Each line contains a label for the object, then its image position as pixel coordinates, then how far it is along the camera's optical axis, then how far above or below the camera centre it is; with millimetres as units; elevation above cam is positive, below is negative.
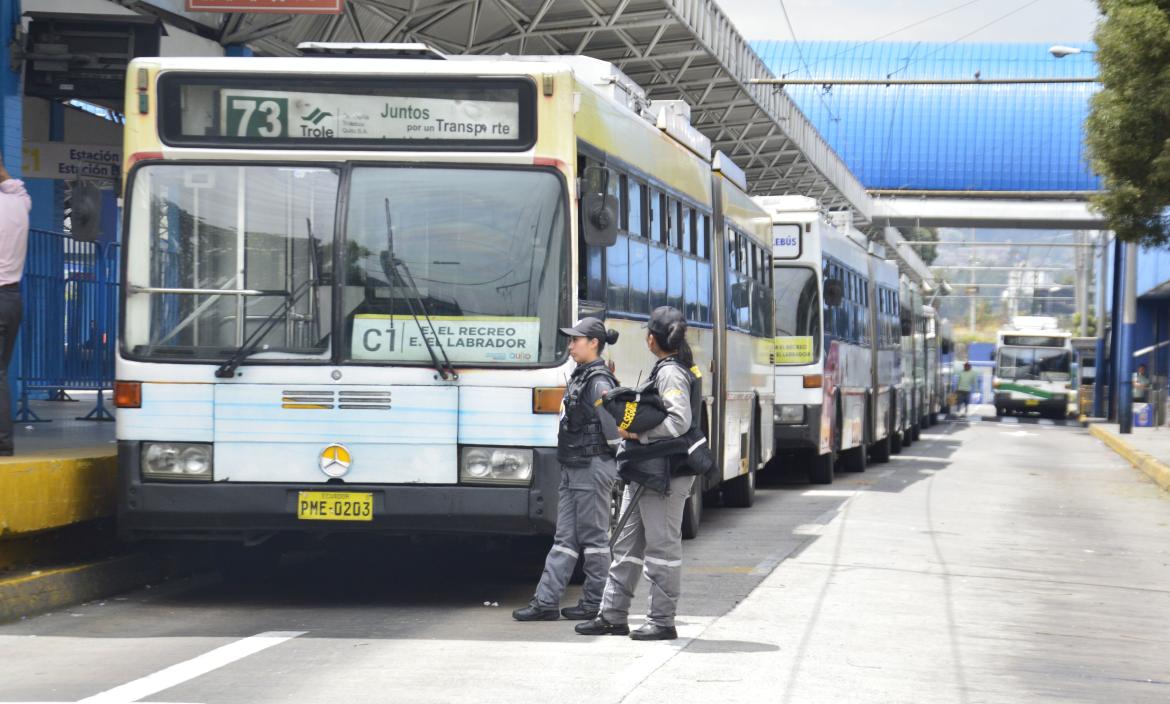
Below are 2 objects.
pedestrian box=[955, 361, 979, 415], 68375 -978
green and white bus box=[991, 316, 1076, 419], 63906 -351
